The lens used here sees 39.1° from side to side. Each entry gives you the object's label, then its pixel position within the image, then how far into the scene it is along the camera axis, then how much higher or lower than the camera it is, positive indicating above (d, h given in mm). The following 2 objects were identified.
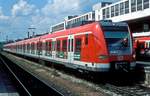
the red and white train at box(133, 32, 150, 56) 21519 +387
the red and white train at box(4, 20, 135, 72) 9910 +86
